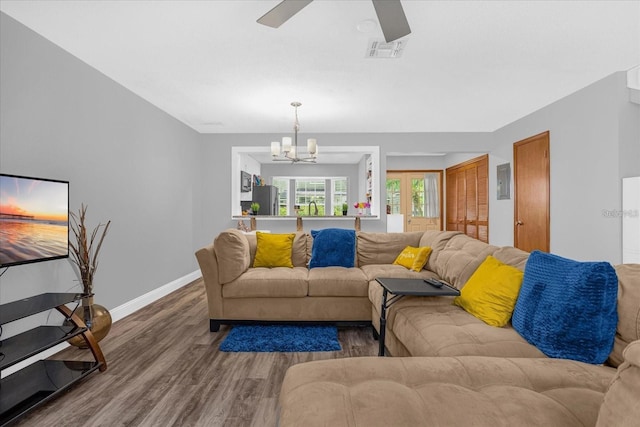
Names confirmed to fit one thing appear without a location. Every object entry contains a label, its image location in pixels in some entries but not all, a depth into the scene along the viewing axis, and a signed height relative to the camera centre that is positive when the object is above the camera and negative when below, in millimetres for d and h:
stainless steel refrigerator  6332 +257
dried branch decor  2719 -324
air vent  2797 +1421
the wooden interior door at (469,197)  6559 +299
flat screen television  2177 -56
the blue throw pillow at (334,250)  3762 -443
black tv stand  1832 -1055
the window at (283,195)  10031 +496
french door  8516 +364
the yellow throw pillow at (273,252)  3709 -457
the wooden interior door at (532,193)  4594 +263
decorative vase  2609 -877
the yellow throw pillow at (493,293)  1903 -495
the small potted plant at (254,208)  5934 +60
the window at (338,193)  10029 +539
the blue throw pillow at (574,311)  1437 -459
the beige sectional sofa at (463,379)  982 -626
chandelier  4324 +851
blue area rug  2750 -1131
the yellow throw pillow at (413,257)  3420 -499
